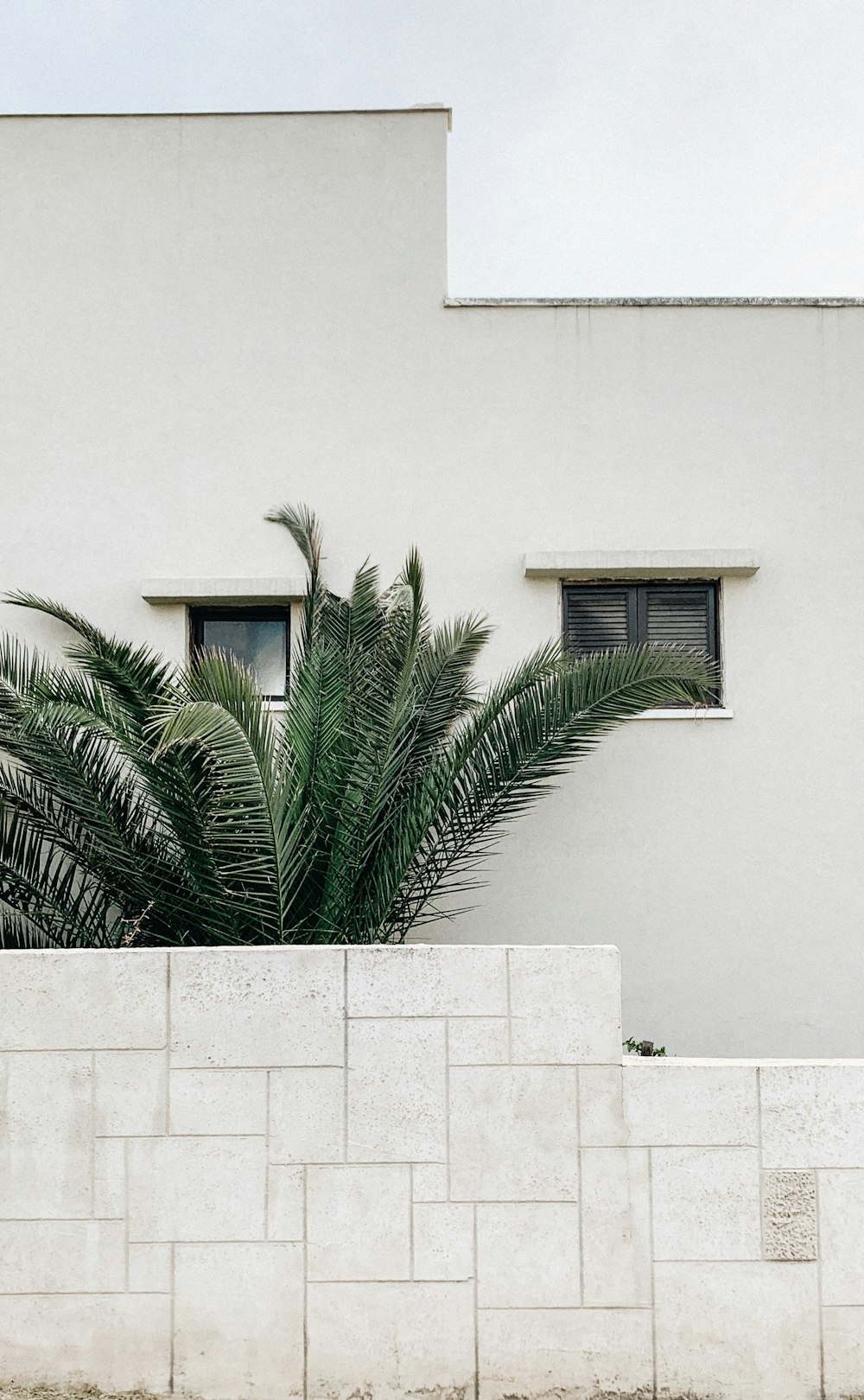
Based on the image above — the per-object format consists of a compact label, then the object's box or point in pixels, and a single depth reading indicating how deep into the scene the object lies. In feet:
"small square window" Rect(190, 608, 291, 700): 21.39
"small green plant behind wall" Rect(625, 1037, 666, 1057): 17.97
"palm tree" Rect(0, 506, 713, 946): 16.20
